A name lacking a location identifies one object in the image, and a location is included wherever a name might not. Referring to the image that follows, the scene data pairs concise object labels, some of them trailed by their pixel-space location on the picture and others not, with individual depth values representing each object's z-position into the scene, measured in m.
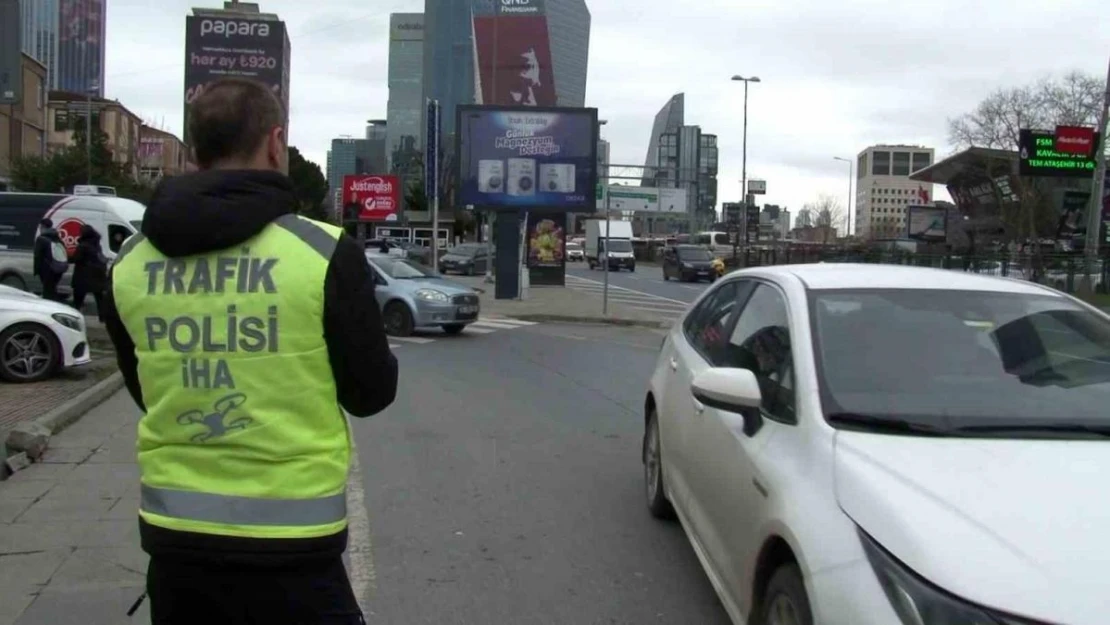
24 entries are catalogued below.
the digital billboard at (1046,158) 37.38
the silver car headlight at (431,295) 18.83
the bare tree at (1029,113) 53.59
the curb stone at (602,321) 23.28
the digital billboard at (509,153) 30.92
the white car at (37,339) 11.04
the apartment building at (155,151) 81.50
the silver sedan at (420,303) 18.80
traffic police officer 2.28
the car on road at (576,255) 87.06
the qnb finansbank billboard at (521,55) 100.12
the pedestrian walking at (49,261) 18.38
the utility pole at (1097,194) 33.22
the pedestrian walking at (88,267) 17.70
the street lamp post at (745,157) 63.27
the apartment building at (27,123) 54.52
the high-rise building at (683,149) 101.66
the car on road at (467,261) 51.81
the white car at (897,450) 2.75
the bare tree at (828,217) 127.31
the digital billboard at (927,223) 71.94
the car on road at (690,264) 50.06
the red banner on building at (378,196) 68.25
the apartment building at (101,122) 75.56
